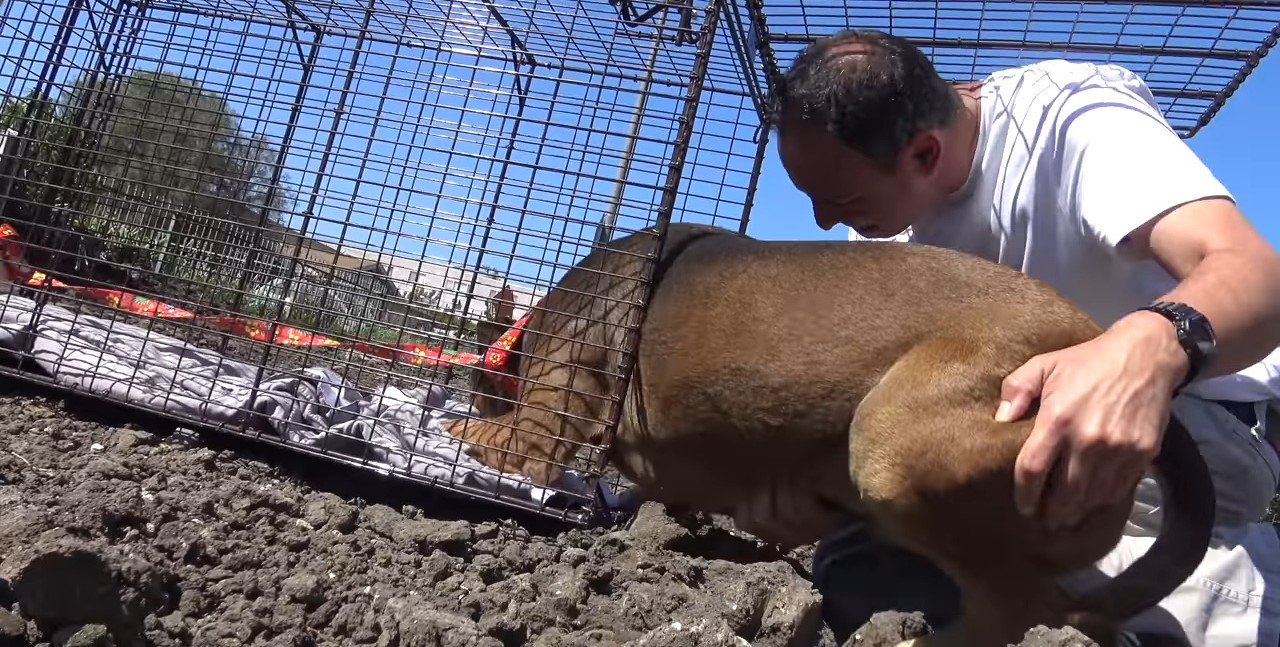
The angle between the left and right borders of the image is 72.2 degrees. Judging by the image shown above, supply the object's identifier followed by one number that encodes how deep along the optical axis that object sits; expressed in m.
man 1.88
